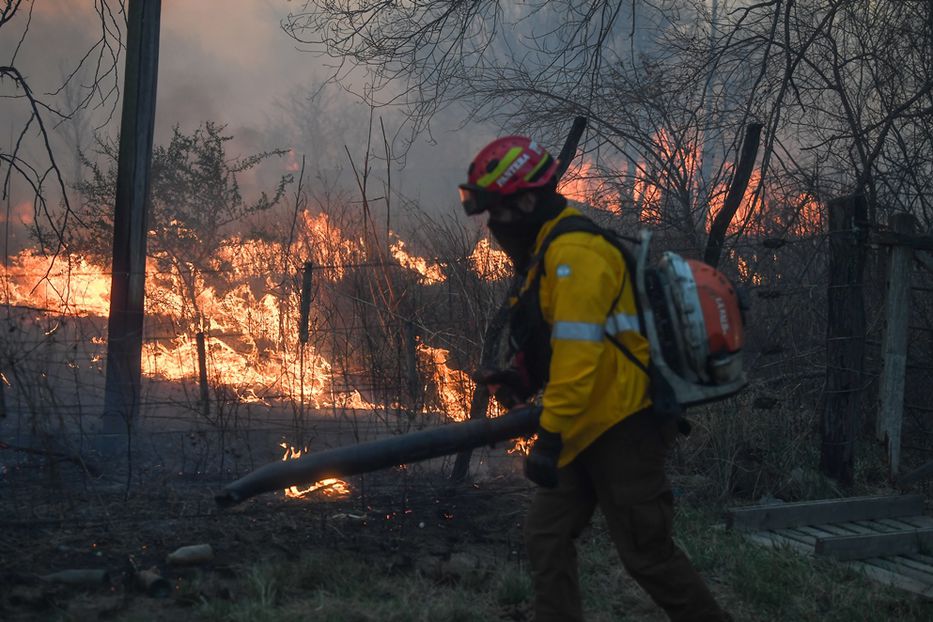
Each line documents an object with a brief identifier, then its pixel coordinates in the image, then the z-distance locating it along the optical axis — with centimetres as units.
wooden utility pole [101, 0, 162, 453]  756
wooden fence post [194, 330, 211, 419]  711
